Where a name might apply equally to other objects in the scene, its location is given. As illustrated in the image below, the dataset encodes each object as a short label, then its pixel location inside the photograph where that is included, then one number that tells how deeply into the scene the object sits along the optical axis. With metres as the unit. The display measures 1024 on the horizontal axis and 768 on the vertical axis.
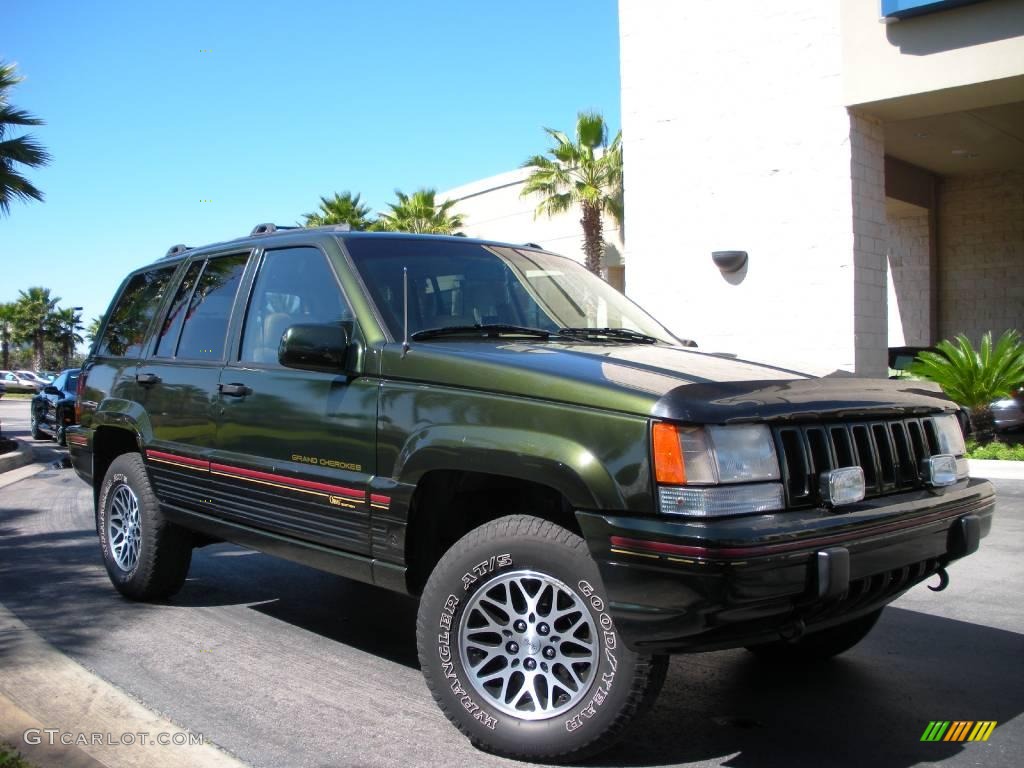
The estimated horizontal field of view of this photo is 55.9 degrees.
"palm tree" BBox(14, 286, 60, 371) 69.69
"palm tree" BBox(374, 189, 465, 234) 33.06
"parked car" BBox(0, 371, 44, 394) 56.21
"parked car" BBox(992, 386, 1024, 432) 12.56
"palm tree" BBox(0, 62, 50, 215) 15.85
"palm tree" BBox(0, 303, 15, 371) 70.19
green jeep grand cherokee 2.94
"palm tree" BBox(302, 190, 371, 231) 33.31
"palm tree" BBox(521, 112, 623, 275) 26.61
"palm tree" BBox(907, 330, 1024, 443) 12.12
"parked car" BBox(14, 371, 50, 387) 56.59
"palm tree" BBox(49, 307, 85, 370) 72.19
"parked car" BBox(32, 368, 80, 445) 15.69
